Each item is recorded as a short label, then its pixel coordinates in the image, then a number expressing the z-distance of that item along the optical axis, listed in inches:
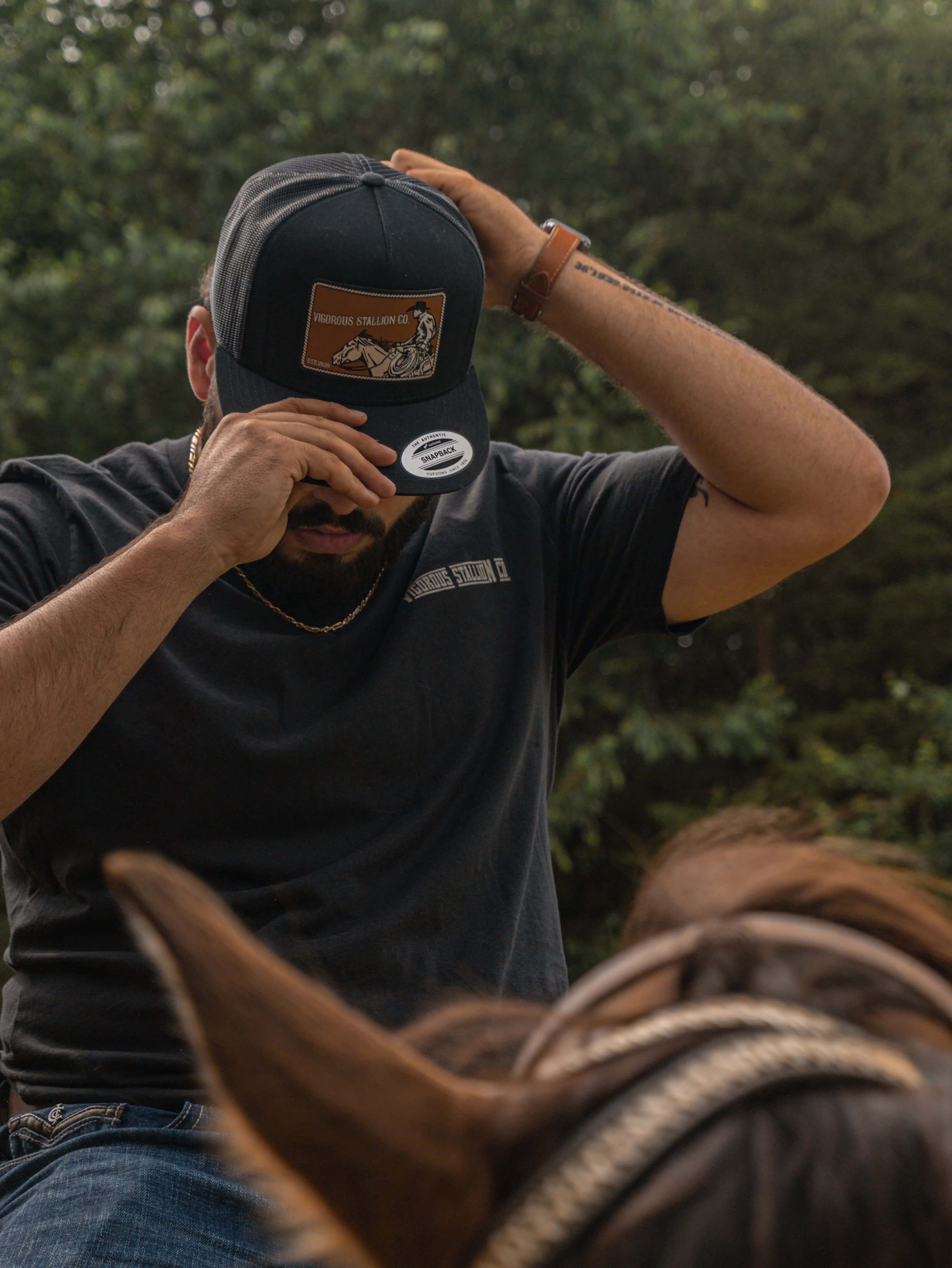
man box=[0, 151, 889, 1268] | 107.6
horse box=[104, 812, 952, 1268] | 54.8
